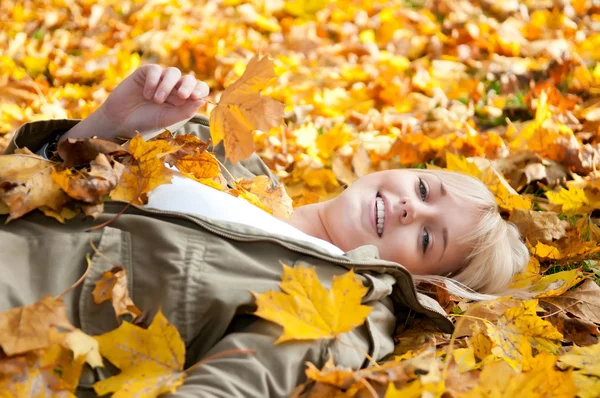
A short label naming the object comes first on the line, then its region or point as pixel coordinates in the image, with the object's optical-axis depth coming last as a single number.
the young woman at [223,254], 1.44
